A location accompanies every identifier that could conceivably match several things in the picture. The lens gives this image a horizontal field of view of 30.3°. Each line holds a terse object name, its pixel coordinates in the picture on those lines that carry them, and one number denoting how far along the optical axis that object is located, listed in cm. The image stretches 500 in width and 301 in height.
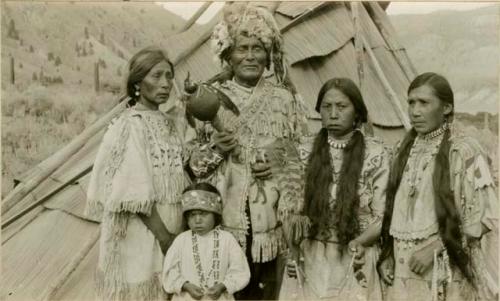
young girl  415
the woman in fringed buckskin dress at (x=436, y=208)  402
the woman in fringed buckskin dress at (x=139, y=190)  416
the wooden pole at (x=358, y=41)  516
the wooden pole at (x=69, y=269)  462
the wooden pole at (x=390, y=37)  529
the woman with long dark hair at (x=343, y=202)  413
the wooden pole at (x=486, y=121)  482
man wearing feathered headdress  427
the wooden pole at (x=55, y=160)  498
